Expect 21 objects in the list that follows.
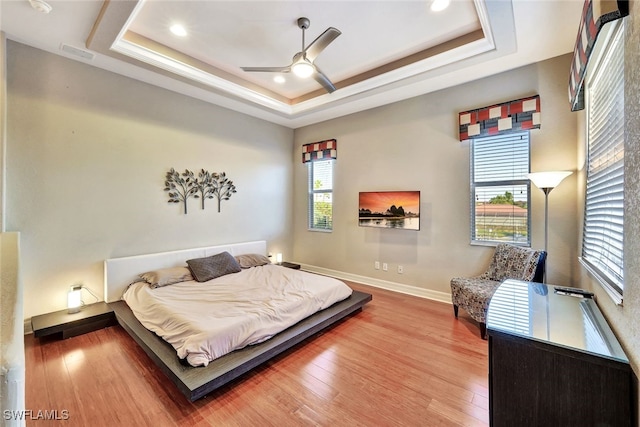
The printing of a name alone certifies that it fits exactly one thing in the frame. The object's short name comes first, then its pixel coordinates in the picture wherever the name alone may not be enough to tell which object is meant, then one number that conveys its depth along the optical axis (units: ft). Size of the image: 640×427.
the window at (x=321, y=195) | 17.94
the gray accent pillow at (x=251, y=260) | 14.47
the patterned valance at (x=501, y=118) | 10.58
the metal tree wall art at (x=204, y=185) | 14.25
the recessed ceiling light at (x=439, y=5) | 8.13
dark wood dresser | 3.80
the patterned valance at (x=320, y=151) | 17.13
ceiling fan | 7.88
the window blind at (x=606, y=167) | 4.84
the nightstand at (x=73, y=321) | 8.89
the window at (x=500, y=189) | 11.16
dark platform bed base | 6.22
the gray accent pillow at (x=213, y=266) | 12.14
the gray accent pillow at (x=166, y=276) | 10.96
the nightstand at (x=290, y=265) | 17.30
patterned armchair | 9.45
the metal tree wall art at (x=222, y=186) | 14.93
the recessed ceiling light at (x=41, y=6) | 7.35
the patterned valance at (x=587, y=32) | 4.16
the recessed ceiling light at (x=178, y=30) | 9.56
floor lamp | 8.98
